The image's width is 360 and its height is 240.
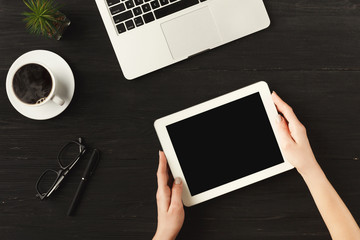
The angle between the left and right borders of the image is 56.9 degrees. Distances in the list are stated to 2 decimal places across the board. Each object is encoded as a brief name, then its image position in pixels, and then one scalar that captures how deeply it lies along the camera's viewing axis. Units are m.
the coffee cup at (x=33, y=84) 0.83
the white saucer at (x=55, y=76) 0.89
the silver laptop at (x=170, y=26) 0.87
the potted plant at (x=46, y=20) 0.80
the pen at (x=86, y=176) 0.92
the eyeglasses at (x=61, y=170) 0.92
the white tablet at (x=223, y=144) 0.89
